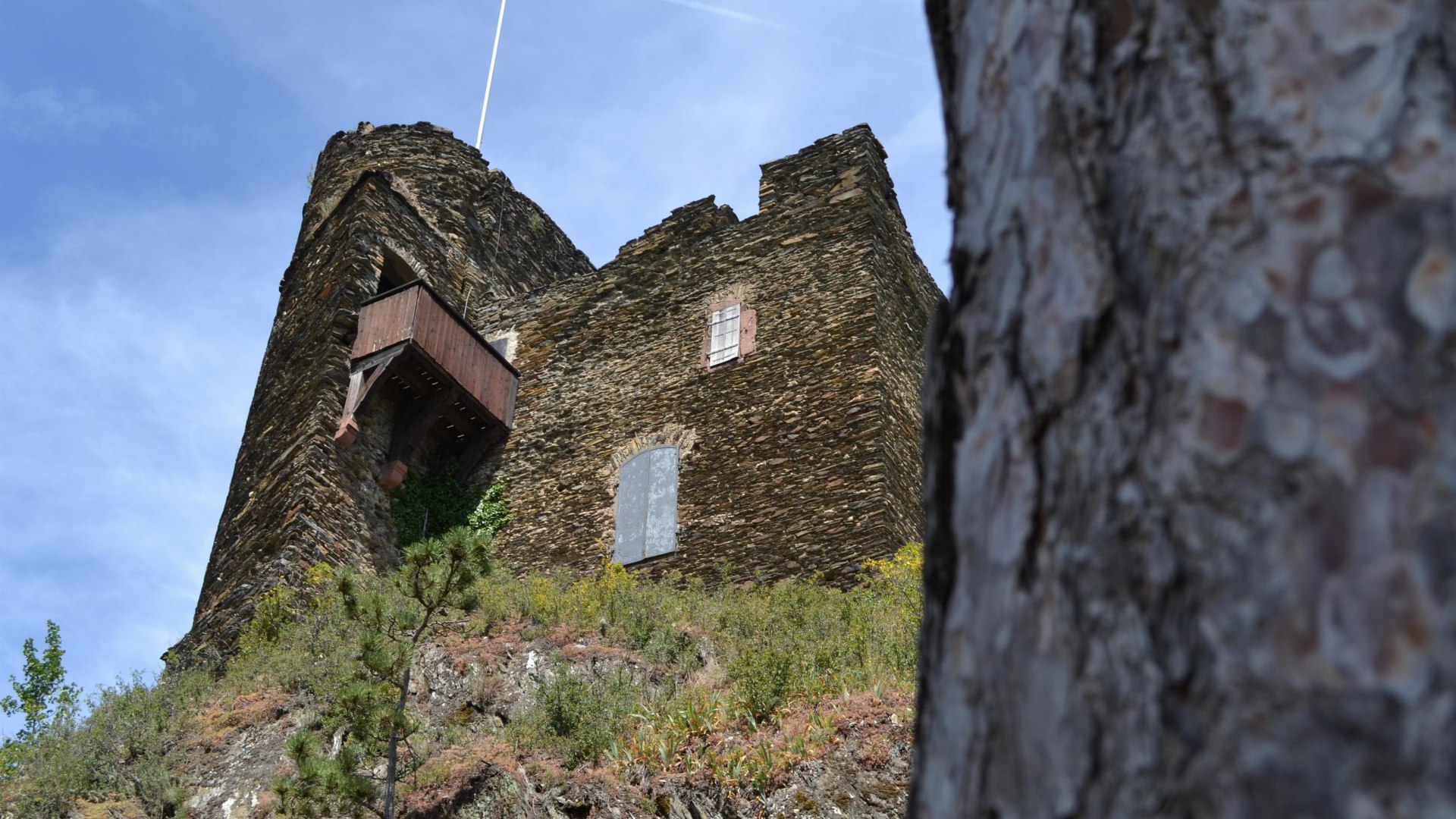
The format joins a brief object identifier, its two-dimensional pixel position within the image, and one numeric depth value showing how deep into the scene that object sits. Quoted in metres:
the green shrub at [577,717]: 8.56
